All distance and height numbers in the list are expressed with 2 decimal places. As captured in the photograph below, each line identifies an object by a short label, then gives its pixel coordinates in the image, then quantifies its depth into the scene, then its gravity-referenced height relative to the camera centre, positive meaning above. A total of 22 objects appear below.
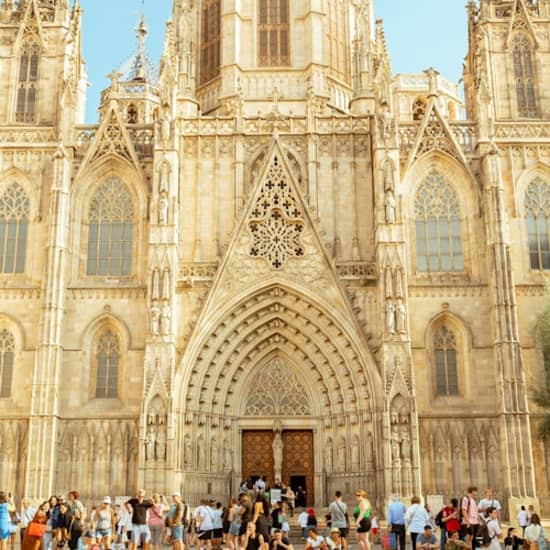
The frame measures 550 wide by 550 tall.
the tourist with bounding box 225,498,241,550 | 20.69 -0.84
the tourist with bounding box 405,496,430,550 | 19.78 -0.62
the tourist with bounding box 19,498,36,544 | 21.36 -0.47
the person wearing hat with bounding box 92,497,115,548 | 20.05 -0.66
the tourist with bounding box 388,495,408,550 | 20.81 -0.64
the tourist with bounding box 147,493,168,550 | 20.53 -0.67
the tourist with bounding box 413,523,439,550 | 18.09 -1.04
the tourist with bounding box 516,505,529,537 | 21.36 -0.70
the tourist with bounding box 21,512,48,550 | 17.27 -0.76
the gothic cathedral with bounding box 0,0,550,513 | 30.92 +7.94
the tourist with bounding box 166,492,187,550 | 19.82 -0.67
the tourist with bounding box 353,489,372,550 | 19.27 -0.64
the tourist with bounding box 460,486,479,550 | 20.98 -0.53
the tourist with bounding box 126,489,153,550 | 19.44 -0.61
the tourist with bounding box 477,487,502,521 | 21.09 -0.31
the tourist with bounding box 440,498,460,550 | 20.30 -0.67
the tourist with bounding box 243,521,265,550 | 16.39 -0.88
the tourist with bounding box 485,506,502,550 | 18.38 -0.73
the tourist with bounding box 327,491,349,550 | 20.05 -0.51
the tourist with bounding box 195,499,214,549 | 20.86 -0.69
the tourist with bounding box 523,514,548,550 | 18.38 -0.95
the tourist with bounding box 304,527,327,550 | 17.34 -1.00
